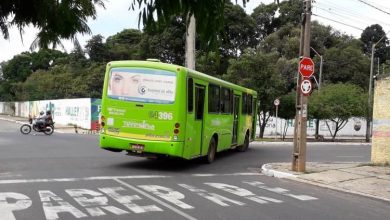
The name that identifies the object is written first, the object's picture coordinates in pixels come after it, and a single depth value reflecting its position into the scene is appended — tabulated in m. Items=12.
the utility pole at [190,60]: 23.31
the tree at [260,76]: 36.50
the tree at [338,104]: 39.00
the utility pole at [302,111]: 14.79
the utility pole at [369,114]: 38.47
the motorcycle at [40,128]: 30.28
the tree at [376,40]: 73.69
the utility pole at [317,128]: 41.06
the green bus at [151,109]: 14.02
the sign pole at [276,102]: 33.53
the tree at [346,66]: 57.91
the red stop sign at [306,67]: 14.69
